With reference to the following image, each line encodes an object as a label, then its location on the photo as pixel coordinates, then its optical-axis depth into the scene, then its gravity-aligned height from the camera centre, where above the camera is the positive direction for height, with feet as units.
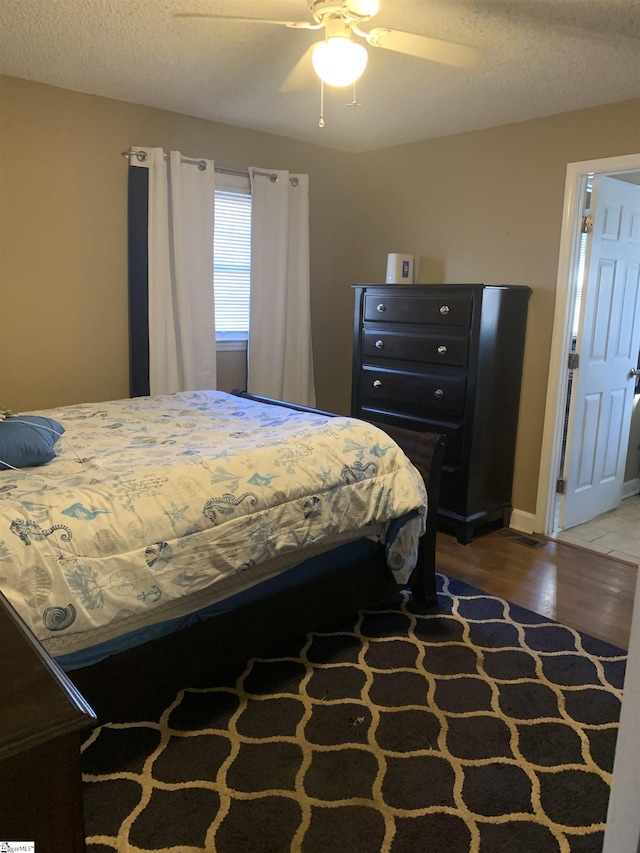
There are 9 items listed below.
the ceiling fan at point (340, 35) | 6.70 +3.07
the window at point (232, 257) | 12.92 +1.06
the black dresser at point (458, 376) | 11.18 -1.08
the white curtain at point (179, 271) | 11.68 +0.67
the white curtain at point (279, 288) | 13.23 +0.48
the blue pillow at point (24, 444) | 6.56 -1.52
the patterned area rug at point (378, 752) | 5.34 -4.31
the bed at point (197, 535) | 5.47 -2.26
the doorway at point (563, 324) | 10.84 -0.03
